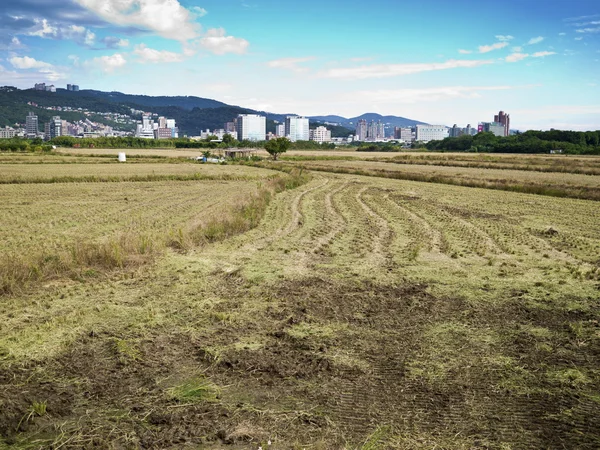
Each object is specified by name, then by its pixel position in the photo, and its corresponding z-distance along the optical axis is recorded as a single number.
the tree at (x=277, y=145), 83.69
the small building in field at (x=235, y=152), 93.22
